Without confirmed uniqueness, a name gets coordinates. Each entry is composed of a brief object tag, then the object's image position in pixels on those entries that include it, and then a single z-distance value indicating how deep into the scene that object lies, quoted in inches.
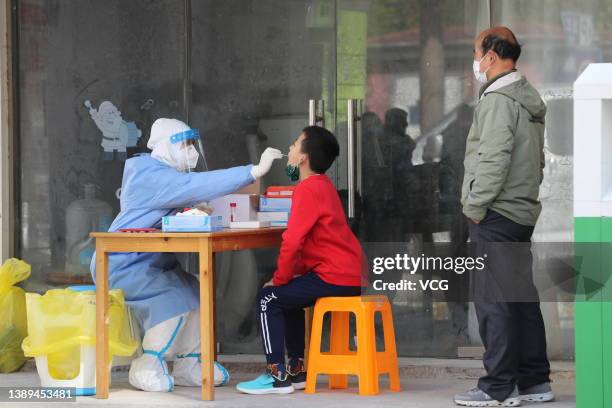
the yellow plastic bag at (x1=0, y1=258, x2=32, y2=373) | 543.6
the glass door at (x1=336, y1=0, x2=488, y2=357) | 543.6
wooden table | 443.9
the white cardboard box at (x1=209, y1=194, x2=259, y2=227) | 495.1
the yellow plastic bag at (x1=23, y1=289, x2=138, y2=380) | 468.4
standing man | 424.6
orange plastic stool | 460.0
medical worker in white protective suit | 473.1
